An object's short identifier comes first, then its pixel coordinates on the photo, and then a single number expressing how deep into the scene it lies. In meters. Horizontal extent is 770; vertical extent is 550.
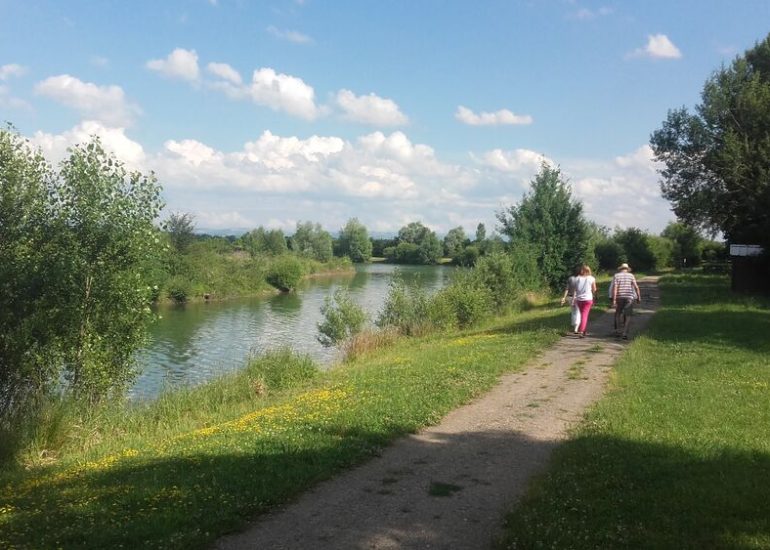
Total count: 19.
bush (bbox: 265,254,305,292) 76.31
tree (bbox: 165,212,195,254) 72.10
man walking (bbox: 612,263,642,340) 16.14
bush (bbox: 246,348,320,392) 15.71
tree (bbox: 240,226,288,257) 96.82
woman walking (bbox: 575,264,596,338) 16.55
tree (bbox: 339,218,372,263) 144.25
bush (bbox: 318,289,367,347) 26.72
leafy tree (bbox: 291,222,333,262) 113.12
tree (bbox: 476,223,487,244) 98.75
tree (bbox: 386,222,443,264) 138.88
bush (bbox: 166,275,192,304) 60.62
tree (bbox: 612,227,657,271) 60.03
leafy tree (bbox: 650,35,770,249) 29.55
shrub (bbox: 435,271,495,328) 26.34
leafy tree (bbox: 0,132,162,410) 13.74
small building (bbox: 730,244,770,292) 28.72
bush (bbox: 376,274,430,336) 26.61
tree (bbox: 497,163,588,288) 35.06
